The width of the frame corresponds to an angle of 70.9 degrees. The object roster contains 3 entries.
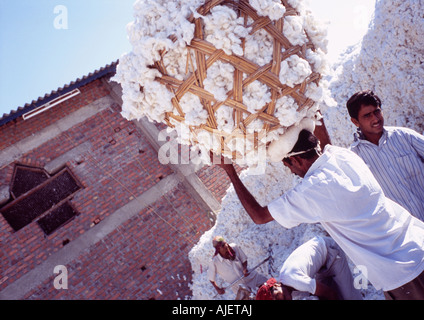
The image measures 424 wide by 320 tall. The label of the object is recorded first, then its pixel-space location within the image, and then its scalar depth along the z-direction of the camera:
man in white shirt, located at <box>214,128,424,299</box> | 1.59
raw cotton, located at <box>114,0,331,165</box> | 1.41
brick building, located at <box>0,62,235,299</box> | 5.41
